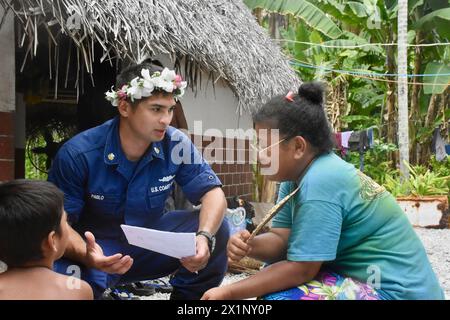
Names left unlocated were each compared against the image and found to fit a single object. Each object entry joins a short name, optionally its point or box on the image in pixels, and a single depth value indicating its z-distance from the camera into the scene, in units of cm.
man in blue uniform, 304
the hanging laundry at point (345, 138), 960
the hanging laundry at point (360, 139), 983
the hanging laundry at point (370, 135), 1006
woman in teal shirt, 220
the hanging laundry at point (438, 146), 1162
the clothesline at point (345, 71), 1030
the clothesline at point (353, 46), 1080
